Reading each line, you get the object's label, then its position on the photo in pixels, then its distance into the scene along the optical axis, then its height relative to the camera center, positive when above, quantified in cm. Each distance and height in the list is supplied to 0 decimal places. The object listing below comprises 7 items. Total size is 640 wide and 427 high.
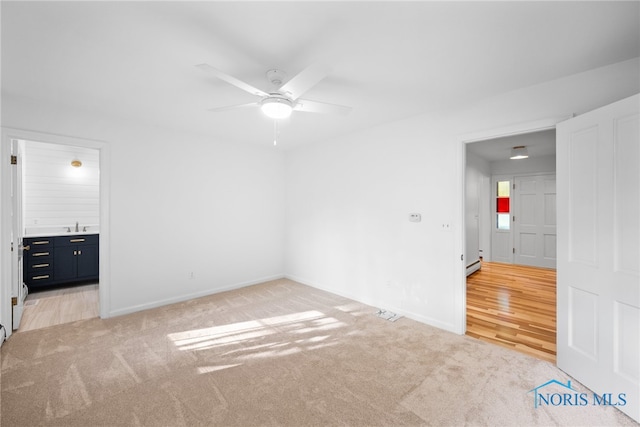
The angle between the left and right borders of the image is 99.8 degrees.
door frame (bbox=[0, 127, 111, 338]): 284 +19
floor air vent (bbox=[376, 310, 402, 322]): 343 -136
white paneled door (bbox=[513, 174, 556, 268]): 623 -23
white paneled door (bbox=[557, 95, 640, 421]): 184 -30
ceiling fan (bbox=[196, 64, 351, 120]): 176 +91
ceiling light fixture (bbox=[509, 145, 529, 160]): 537 +120
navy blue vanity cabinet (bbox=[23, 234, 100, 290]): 435 -82
